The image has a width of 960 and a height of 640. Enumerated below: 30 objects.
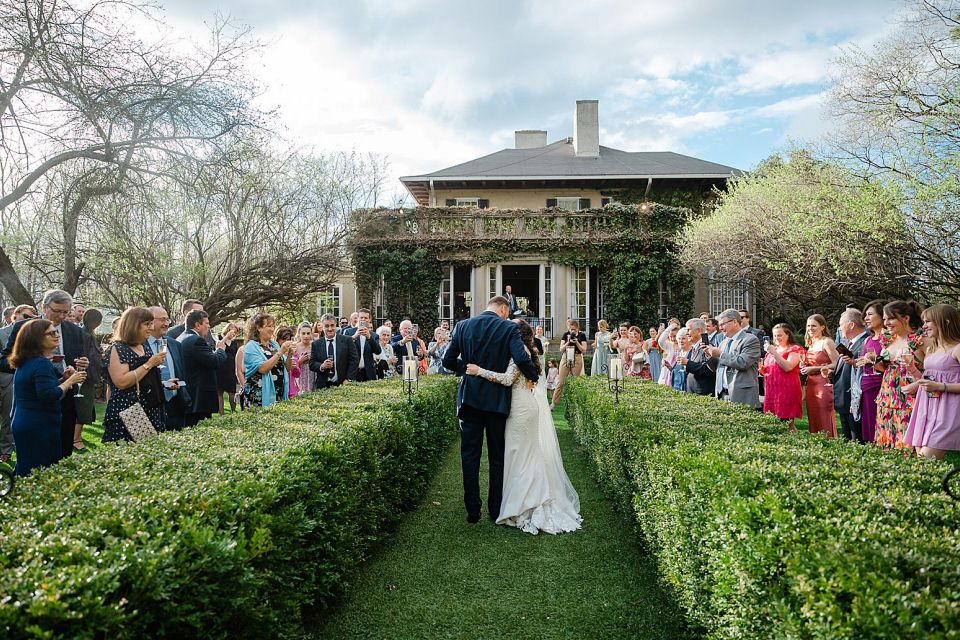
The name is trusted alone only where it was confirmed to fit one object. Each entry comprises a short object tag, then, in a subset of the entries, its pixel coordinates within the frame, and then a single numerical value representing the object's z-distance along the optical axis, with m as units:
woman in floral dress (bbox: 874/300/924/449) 6.21
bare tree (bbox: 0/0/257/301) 10.04
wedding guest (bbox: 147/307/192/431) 6.52
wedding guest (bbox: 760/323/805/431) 7.96
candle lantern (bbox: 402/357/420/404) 7.01
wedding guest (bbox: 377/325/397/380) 12.22
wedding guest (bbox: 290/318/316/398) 11.52
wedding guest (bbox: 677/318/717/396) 9.50
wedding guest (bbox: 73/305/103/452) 9.13
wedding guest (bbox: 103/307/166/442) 5.47
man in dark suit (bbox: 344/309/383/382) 11.07
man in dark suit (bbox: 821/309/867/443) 7.79
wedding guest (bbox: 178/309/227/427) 7.47
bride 5.98
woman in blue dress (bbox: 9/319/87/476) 5.27
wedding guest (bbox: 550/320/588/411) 17.50
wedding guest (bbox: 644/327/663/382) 14.85
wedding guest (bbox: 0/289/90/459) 6.90
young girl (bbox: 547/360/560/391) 15.31
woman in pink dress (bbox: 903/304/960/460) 5.28
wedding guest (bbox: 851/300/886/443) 6.84
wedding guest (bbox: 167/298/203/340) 8.22
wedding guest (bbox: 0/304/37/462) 8.83
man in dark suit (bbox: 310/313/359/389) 10.38
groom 6.02
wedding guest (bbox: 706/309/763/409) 7.92
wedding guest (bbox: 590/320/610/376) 16.66
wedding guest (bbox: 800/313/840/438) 8.01
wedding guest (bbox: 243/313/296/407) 8.00
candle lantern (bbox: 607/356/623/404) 7.37
